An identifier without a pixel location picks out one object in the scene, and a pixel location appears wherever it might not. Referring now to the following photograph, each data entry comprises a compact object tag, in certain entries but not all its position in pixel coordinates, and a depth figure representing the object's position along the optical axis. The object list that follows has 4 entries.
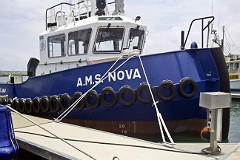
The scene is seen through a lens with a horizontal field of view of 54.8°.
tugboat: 4.59
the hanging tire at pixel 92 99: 5.04
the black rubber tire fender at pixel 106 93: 4.84
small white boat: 21.67
